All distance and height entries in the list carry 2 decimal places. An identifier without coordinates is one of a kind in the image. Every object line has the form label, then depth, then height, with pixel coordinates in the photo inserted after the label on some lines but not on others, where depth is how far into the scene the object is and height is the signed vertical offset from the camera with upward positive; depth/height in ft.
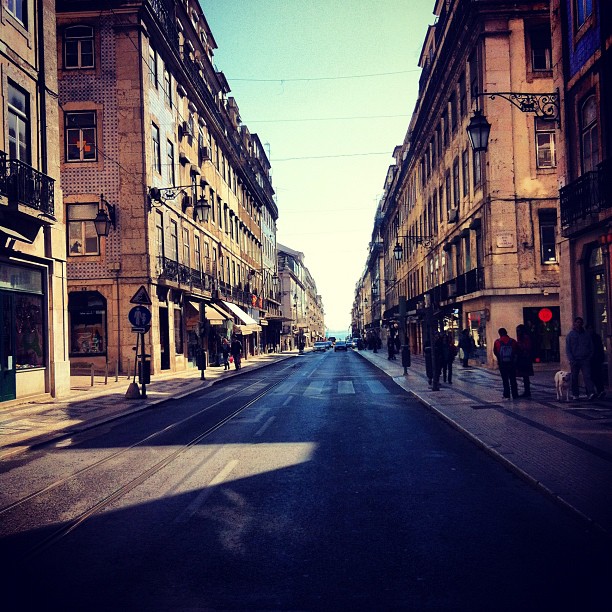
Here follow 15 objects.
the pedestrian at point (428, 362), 64.03 -3.60
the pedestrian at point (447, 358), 68.95 -3.44
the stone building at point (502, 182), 86.79 +19.47
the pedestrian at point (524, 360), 50.83 -2.87
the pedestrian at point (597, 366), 47.57 -3.29
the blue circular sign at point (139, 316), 58.23 +1.69
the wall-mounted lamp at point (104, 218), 87.10 +16.27
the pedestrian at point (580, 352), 47.06 -2.20
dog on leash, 47.21 -4.54
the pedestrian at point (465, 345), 98.00 -2.99
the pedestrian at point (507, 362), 49.62 -2.89
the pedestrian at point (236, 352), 112.37 -3.37
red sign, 86.53 +1.02
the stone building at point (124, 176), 94.12 +23.74
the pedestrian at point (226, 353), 117.50 -3.65
